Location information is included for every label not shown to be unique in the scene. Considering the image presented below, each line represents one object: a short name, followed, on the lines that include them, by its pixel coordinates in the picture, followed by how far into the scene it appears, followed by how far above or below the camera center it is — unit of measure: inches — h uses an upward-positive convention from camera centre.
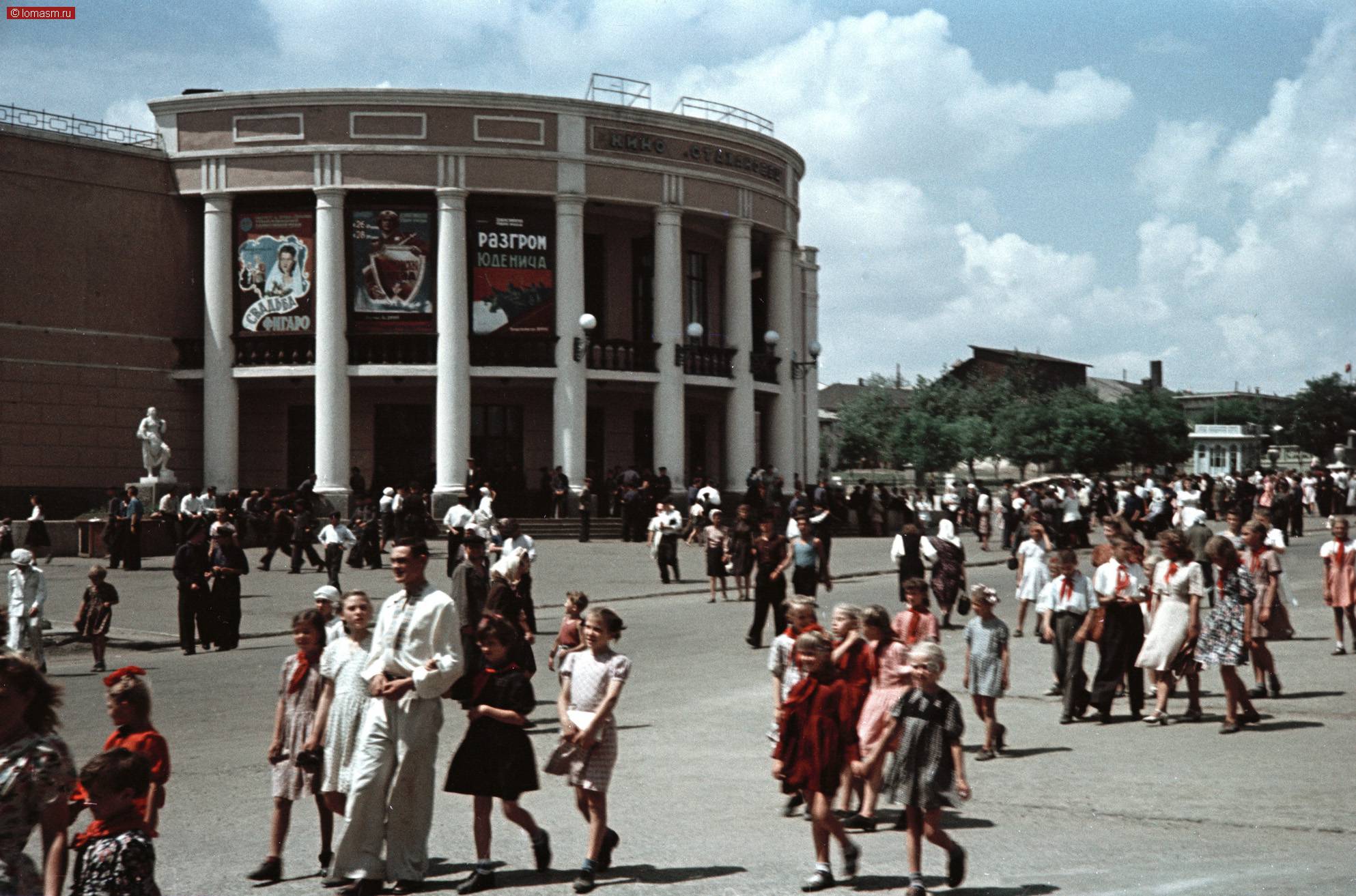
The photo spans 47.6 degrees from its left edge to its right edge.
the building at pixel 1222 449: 4375.0 +120.6
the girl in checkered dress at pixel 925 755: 316.5 -55.2
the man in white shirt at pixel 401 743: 320.8 -51.8
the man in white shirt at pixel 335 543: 1031.0 -30.1
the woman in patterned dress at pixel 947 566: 792.9 -37.7
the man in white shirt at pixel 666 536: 1102.4 -29.1
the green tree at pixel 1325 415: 4266.7 +209.4
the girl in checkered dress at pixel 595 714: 332.8 -48.0
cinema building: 1529.3 +223.8
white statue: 1373.0 +50.3
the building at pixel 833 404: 3745.1 +247.6
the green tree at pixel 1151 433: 3422.7 +131.0
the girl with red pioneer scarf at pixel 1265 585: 629.9 -39.3
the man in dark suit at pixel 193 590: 791.7 -46.5
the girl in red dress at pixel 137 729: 276.7 -41.7
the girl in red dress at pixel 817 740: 326.3 -53.4
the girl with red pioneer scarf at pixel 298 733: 340.8 -53.3
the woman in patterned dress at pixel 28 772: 220.4 -39.5
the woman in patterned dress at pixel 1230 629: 515.5 -47.9
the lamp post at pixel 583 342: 1551.4 +164.6
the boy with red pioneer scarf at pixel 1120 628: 543.5 -49.0
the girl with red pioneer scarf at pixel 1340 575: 698.8 -39.2
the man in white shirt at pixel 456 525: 1090.7 -20.6
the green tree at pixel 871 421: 3344.0 +159.0
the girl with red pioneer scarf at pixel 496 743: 329.1 -53.2
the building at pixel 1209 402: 4800.7 +290.6
